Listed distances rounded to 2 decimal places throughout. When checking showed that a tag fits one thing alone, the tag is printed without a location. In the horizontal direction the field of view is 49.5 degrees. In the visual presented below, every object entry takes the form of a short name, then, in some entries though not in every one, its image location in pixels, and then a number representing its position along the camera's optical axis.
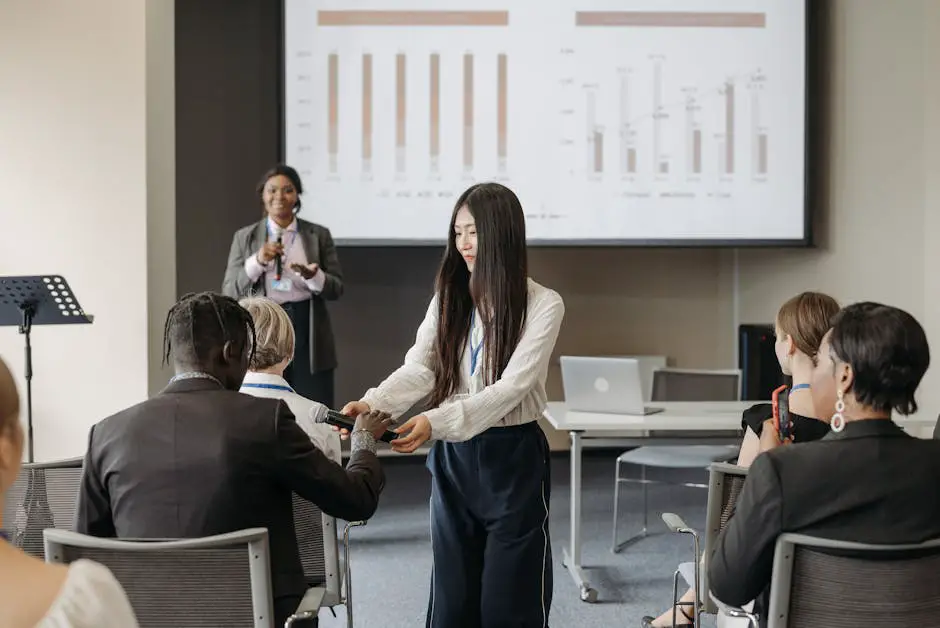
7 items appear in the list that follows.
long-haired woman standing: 2.45
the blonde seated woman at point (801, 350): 2.52
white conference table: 3.89
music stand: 3.70
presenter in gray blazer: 4.70
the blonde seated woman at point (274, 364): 2.48
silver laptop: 4.01
